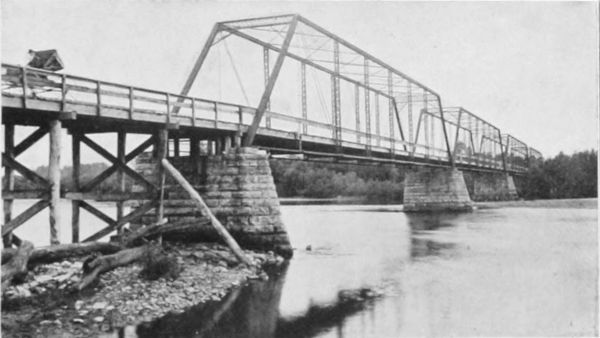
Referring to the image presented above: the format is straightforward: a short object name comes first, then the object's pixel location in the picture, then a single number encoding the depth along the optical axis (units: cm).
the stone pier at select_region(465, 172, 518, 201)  7550
